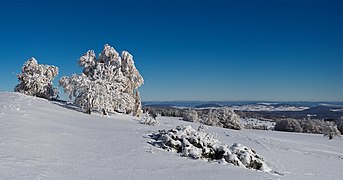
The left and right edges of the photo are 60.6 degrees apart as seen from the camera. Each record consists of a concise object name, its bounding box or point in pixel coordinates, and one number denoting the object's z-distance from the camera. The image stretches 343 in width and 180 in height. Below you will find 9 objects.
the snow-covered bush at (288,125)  63.58
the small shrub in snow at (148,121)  19.42
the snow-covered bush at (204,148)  9.45
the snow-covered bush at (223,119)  43.05
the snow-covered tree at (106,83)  21.38
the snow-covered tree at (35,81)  26.75
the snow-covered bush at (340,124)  62.91
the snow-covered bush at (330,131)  40.85
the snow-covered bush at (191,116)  48.88
